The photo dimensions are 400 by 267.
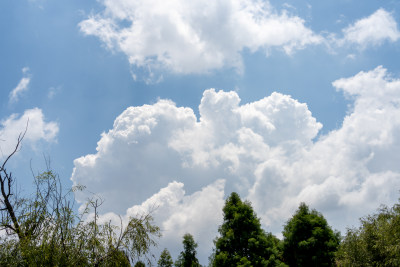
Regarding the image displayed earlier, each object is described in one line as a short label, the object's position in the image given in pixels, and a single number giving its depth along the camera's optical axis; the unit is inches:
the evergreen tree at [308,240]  1453.0
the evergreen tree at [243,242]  1261.1
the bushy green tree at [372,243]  916.8
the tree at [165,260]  1888.5
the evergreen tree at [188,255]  1771.7
